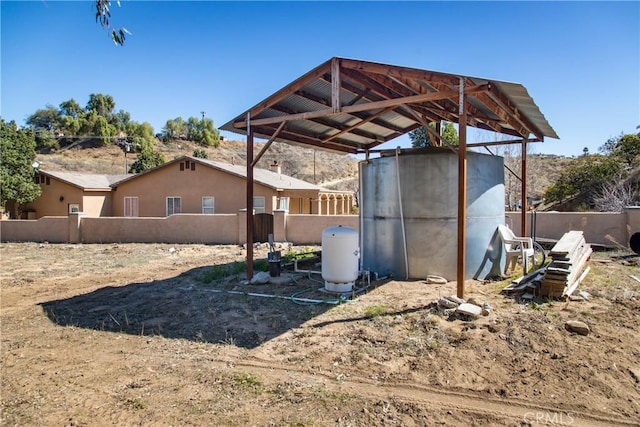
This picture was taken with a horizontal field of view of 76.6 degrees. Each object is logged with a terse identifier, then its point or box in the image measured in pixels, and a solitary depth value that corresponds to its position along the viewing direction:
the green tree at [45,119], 55.69
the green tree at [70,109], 56.53
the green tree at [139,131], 56.45
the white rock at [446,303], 5.82
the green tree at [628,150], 21.59
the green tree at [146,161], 37.41
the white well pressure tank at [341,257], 7.18
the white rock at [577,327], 4.85
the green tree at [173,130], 61.14
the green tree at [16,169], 22.52
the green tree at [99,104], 58.12
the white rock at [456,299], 5.92
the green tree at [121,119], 58.28
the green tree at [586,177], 21.03
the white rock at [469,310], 5.43
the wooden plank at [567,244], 6.69
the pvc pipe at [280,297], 6.76
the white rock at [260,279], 8.37
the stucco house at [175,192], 20.94
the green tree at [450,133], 23.69
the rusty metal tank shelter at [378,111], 6.16
